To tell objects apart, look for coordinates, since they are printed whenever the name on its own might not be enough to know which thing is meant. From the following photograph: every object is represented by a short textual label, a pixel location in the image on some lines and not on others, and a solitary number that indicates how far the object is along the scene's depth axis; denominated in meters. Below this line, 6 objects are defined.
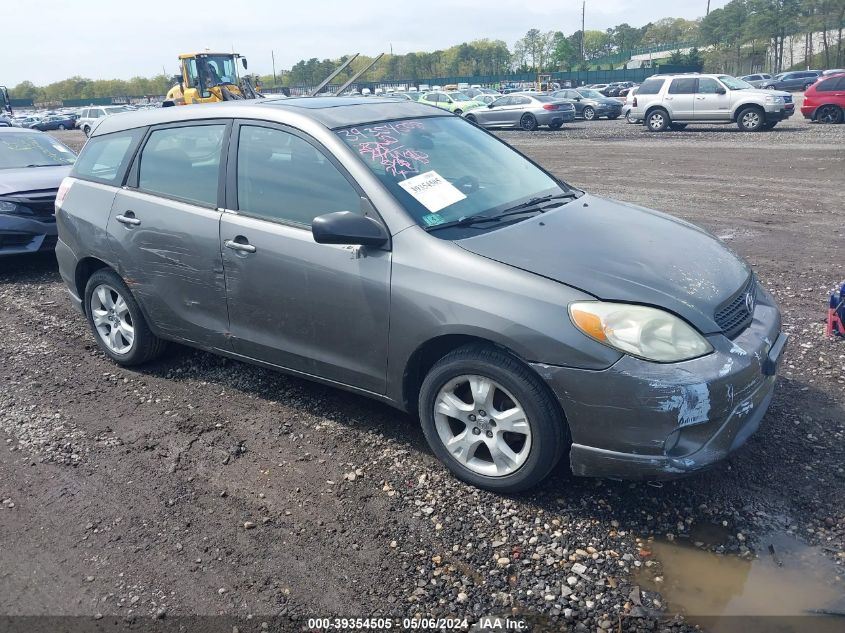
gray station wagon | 3.01
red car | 21.88
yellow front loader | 24.84
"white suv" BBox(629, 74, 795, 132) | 20.77
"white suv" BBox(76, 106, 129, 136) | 39.07
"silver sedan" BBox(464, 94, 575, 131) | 26.28
